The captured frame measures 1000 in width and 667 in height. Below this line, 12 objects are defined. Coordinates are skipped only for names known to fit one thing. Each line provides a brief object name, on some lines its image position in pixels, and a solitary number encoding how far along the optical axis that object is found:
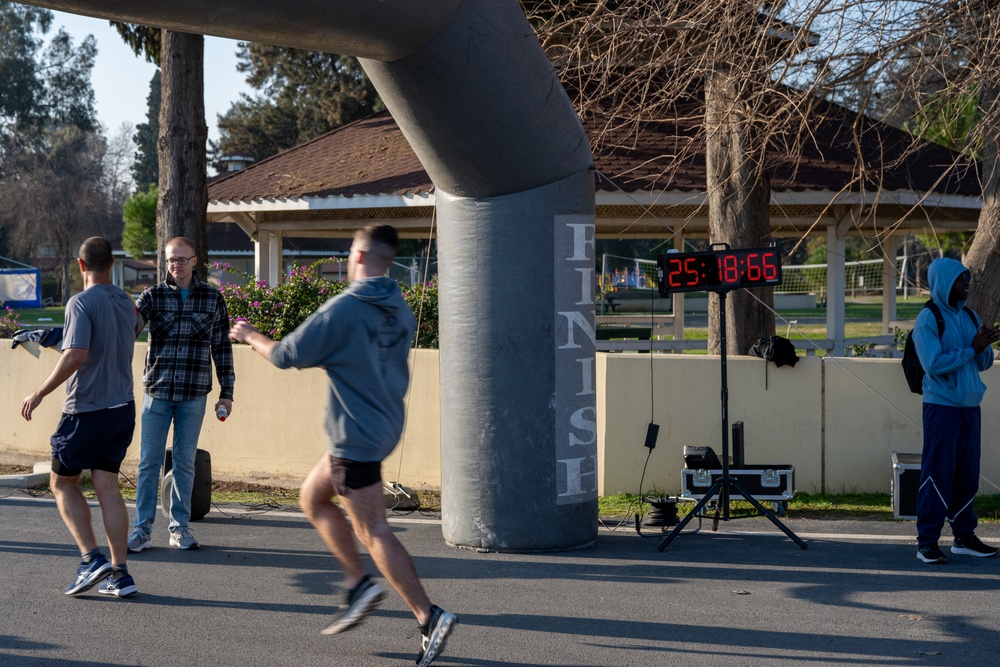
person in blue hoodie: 13.40
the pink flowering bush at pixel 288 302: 23.25
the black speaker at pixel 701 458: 15.81
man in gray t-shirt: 11.91
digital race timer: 14.70
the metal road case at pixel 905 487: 15.85
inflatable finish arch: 13.44
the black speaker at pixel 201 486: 16.33
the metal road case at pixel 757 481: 16.20
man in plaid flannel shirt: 14.23
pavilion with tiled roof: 25.50
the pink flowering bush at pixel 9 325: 30.86
